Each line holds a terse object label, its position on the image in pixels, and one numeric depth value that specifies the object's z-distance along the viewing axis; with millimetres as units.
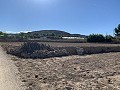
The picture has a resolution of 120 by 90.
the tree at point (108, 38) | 24436
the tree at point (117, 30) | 36514
